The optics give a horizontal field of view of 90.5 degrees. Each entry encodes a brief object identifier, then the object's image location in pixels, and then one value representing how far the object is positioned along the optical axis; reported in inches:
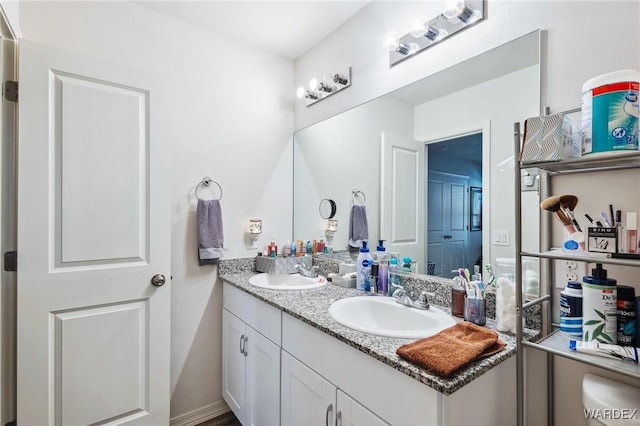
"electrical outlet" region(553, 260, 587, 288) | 39.3
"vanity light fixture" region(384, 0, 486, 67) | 49.6
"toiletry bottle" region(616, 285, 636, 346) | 31.7
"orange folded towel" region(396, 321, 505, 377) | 31.8
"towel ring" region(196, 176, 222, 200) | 76.4
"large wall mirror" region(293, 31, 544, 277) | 47.8
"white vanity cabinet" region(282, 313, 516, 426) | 32.6
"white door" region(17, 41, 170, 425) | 53.8
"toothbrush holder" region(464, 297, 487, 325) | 44.4
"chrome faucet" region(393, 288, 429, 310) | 51.3
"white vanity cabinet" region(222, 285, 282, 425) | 57.2
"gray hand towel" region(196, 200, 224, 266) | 74.3
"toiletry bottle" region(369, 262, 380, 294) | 62.1
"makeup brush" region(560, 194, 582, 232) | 33.9
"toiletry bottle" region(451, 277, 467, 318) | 48.1
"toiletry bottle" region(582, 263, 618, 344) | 31.7
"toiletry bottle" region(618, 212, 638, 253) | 31.1
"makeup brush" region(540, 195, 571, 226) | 33.8
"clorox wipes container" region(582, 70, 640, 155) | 28.6
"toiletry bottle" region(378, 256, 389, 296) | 61.6
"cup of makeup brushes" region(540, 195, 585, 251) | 33.7
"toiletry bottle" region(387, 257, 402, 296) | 60.8
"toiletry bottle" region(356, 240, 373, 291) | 64.2
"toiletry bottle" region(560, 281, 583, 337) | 34.9
